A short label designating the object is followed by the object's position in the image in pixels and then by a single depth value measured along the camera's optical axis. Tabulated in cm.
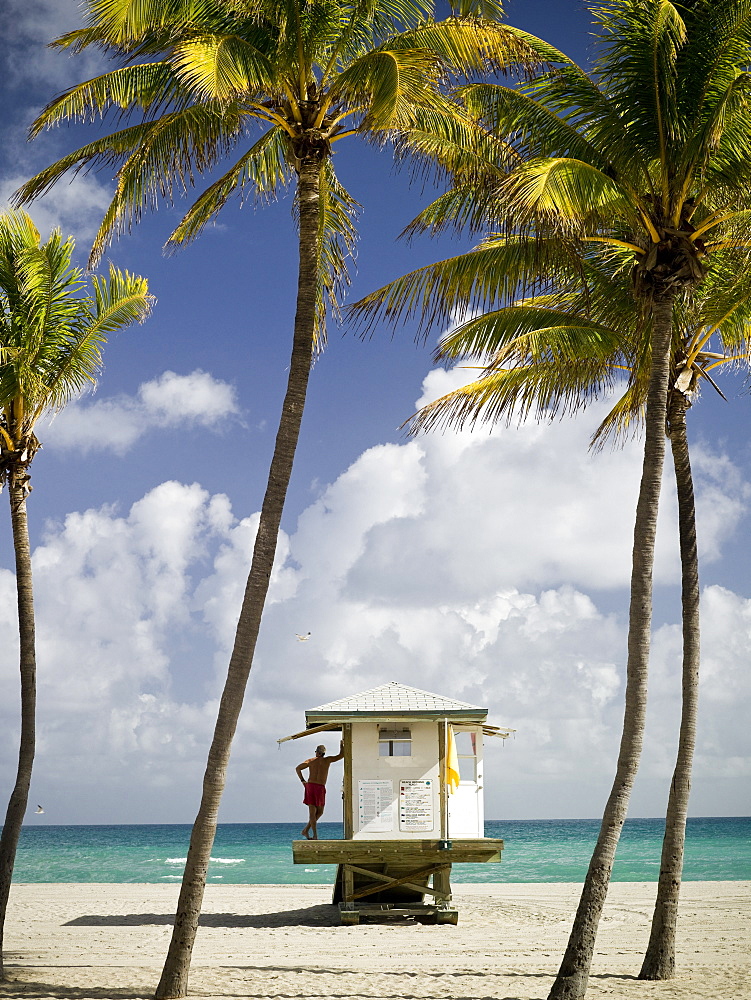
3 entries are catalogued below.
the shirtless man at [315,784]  1636
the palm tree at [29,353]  1154
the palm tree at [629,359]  1086
